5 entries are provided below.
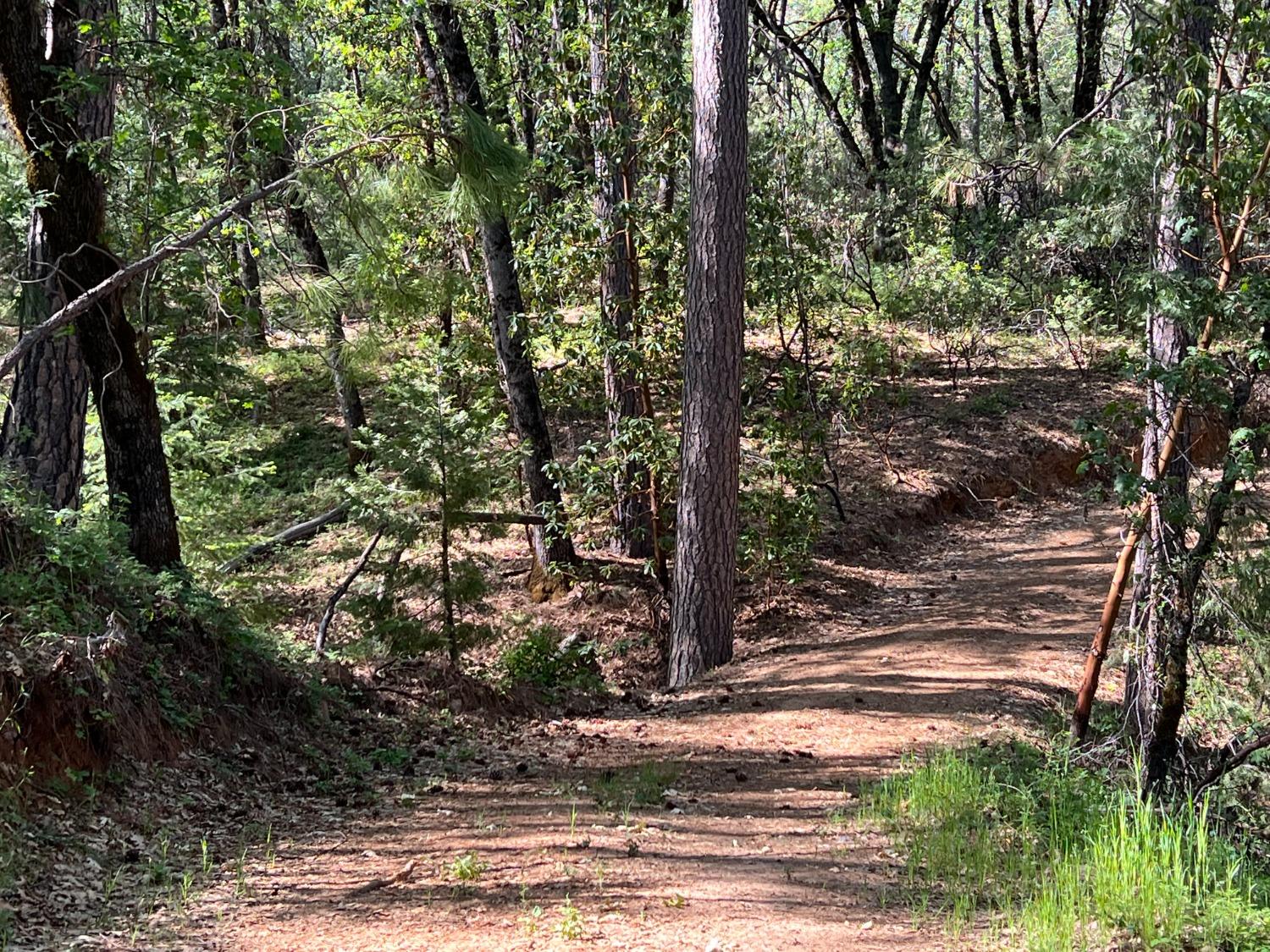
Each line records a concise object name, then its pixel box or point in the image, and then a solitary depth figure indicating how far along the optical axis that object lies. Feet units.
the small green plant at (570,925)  12.74
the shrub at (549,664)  28.91
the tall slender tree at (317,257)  21.50
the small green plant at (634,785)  18.45
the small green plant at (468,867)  14.70
